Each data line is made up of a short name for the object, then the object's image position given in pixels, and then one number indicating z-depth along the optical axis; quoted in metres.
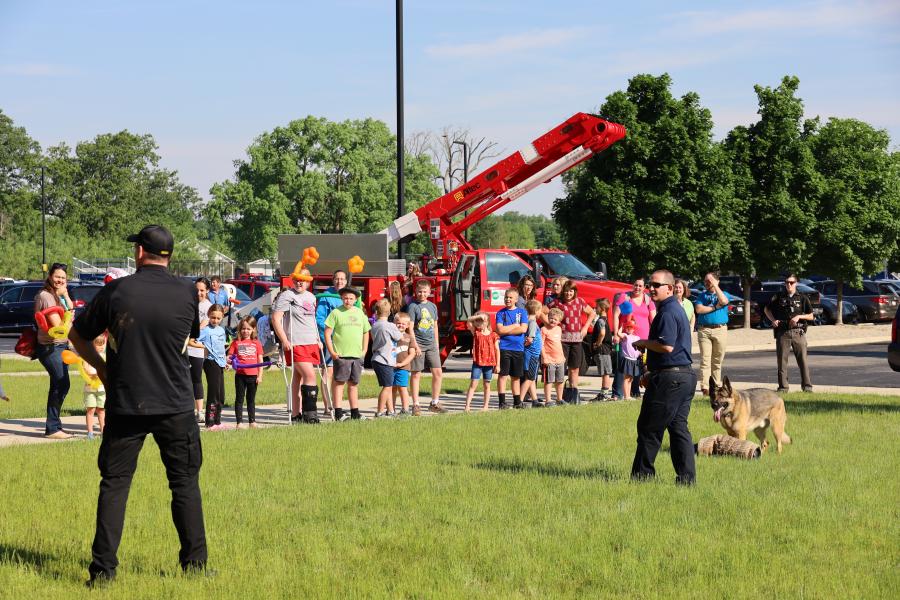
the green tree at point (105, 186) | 99.25
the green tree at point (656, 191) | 34.31
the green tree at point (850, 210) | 38.56
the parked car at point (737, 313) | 39.16
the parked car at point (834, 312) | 43.69
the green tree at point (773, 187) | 36.81
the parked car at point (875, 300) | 45.19
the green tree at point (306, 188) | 76.00
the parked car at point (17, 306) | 35.06
